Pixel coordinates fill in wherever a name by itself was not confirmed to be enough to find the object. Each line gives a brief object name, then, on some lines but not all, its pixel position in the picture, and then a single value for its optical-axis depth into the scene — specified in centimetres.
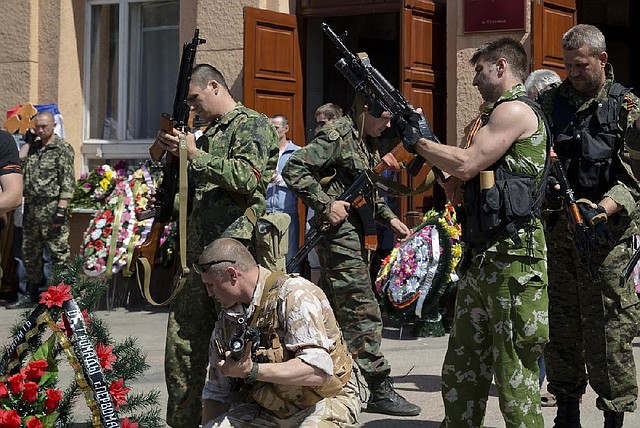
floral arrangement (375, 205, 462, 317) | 1497
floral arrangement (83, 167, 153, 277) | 1827
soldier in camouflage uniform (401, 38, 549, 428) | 790
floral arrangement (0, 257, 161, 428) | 735
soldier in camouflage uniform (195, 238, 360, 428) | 673
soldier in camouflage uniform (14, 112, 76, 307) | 1875
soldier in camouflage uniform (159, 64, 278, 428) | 900
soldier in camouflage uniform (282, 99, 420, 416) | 1077
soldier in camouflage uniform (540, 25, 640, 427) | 913
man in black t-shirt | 934
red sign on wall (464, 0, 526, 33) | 1610
